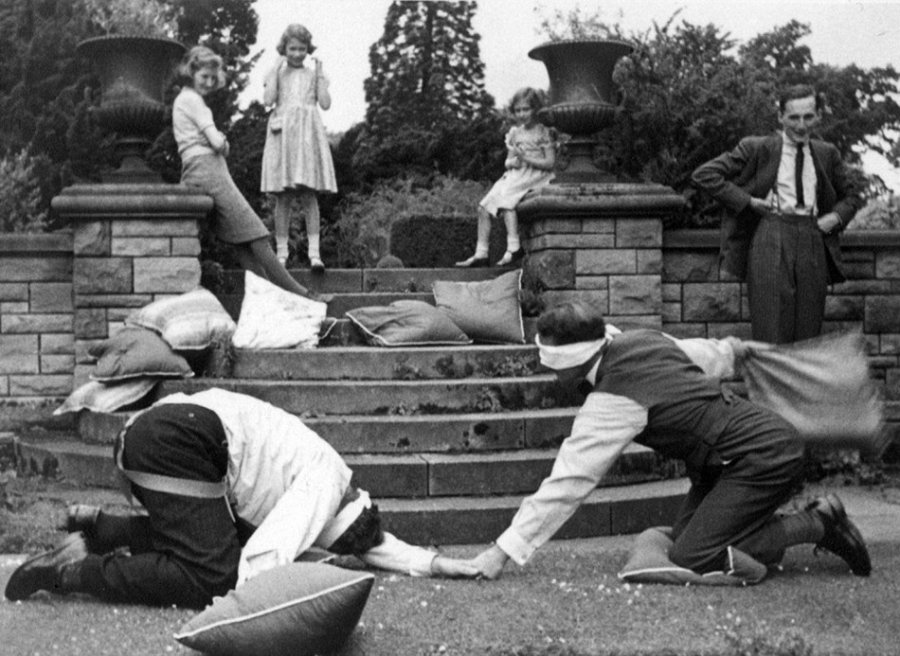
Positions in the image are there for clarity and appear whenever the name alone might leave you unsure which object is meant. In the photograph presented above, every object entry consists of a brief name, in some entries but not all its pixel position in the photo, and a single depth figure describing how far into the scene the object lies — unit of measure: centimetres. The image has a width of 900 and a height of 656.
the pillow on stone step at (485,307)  845
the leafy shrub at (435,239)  1309
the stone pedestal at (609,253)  871
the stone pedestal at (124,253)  844
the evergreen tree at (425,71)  2418
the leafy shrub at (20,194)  1683
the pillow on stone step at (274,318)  799
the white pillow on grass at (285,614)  399
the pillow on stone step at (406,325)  807
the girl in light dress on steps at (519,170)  963
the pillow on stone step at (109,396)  769
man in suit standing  791
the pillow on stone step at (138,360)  763
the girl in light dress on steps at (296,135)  973
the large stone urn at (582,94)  884
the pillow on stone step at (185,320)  777
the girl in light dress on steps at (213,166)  872
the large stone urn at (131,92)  862
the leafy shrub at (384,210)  1551
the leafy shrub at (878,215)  1416
